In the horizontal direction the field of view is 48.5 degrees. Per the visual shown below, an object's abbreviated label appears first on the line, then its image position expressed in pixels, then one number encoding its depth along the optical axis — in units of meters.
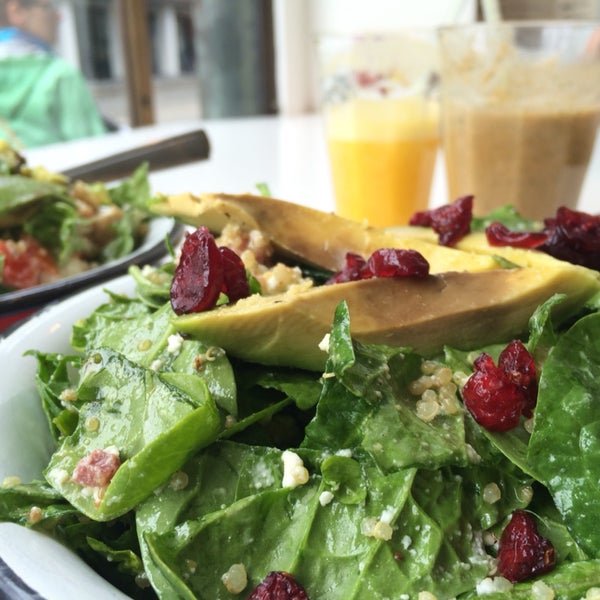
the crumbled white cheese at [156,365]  0.15
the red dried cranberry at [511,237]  0.18
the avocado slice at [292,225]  0.18
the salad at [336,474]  0.12
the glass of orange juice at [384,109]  0.38
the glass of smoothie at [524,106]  0.34
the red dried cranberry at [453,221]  0.20
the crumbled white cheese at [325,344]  0.14
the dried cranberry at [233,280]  0.15
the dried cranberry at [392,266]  0.16
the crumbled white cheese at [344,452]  0.13
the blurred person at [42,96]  1.05
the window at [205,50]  1.16
